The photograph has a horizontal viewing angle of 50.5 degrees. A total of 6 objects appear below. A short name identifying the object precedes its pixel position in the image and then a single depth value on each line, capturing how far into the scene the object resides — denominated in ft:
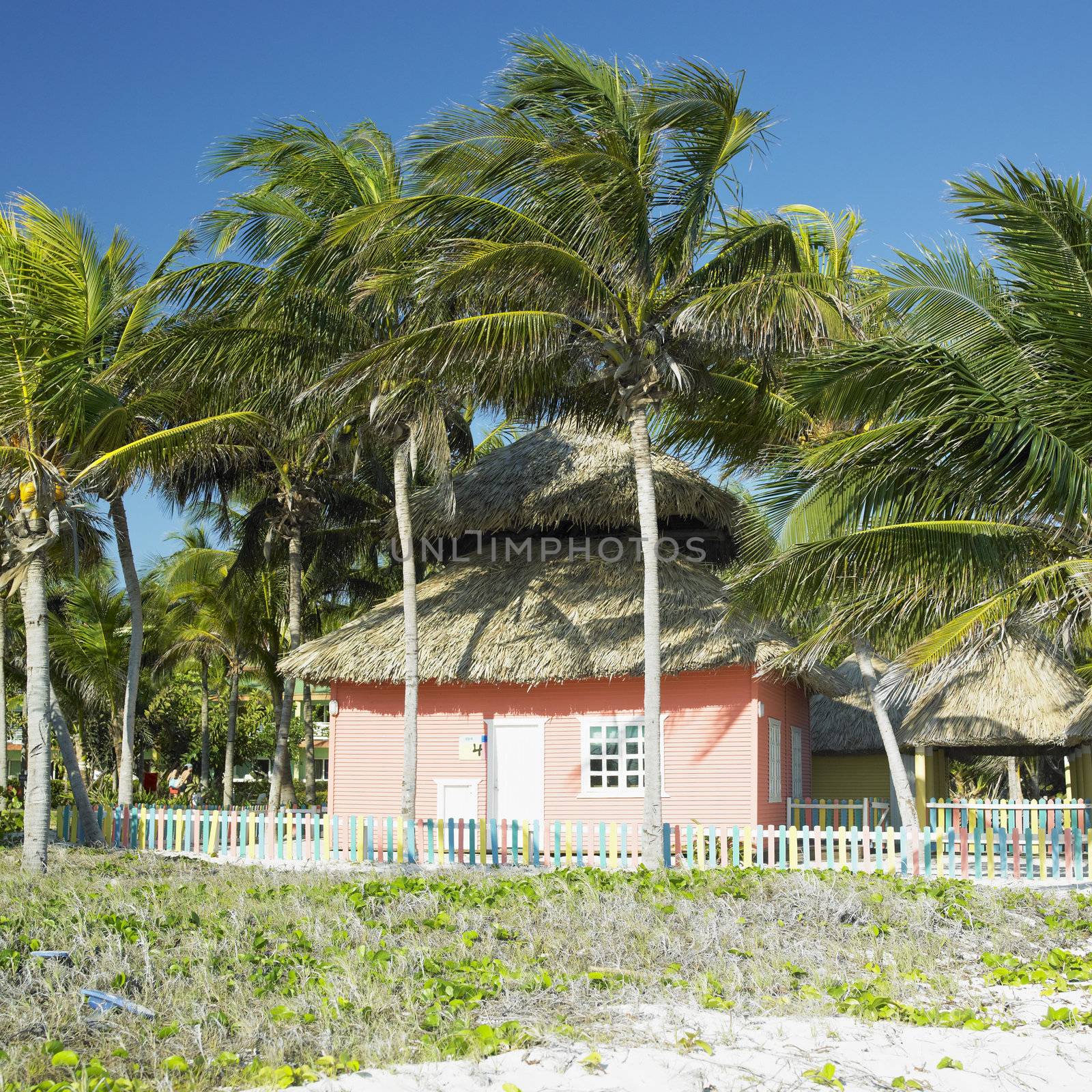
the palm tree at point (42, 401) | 39.52
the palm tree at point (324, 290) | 50.03
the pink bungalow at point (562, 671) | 54.85
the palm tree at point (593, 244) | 41.96
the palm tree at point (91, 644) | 84.28
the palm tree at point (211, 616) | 89.25
